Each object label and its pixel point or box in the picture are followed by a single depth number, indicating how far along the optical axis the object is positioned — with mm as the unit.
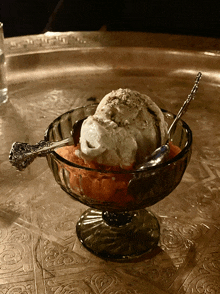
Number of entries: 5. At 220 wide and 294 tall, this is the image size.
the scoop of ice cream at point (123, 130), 501
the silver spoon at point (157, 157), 517
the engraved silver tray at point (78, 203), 492
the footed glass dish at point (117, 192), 465
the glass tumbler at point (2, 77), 930
